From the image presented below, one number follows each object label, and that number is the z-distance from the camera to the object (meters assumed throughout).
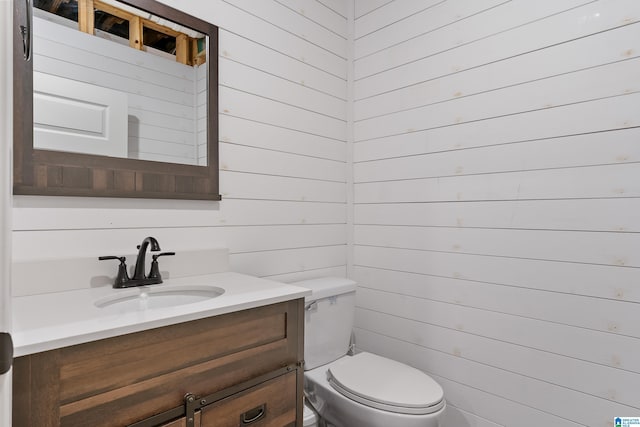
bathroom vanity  0.75
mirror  1.14
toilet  1.33
